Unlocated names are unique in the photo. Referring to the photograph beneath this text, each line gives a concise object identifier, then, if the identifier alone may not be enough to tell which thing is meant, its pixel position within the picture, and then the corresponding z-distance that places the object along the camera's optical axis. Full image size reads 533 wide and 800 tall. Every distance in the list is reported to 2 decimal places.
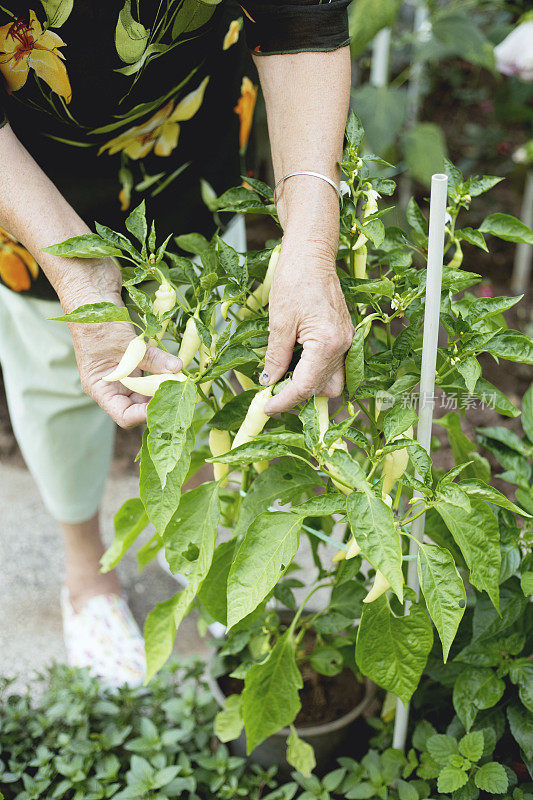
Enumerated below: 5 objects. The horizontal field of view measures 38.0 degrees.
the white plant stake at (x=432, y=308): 0.73
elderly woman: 0.80
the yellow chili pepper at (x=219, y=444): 0.87
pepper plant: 0.73
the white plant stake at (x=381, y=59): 2.20
